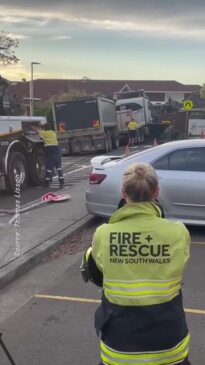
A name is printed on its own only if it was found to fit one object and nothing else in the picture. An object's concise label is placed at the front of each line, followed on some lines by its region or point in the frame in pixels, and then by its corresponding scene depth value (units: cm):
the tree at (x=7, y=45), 4334
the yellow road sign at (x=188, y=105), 3134
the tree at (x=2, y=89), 1477
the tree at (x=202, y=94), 5774
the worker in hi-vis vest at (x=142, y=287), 244
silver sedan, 824
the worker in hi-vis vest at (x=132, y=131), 3103
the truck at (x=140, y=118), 3200
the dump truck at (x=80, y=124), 2536
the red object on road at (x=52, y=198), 1119
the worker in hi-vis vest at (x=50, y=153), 1494
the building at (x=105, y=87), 7469
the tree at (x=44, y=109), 3958
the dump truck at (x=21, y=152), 1329
